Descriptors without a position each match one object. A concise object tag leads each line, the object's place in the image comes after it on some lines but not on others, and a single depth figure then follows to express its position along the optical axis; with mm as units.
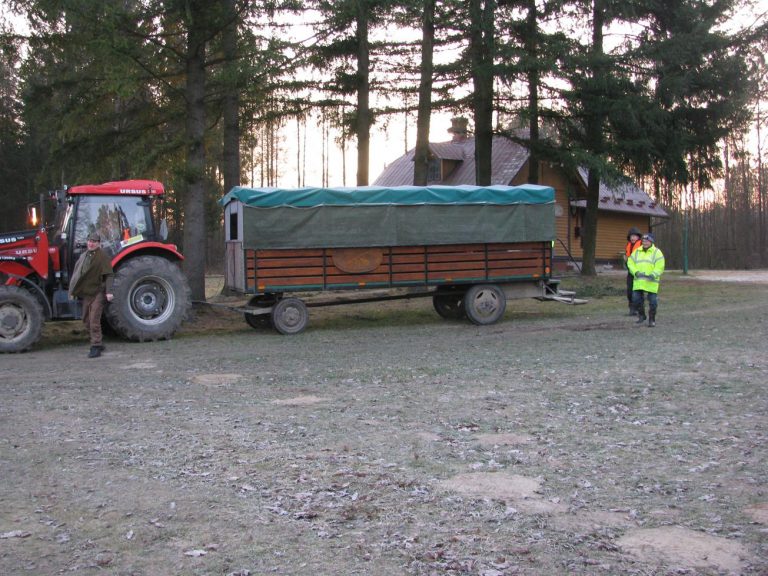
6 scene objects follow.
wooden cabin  36000
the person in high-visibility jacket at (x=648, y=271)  14445
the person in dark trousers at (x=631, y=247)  15641
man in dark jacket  11617
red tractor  12281
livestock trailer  14469
